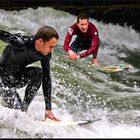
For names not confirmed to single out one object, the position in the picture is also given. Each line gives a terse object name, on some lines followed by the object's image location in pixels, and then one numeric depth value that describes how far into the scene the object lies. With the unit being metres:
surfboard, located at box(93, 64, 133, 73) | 19.53
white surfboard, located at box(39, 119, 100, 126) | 11.81
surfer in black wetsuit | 11.48
